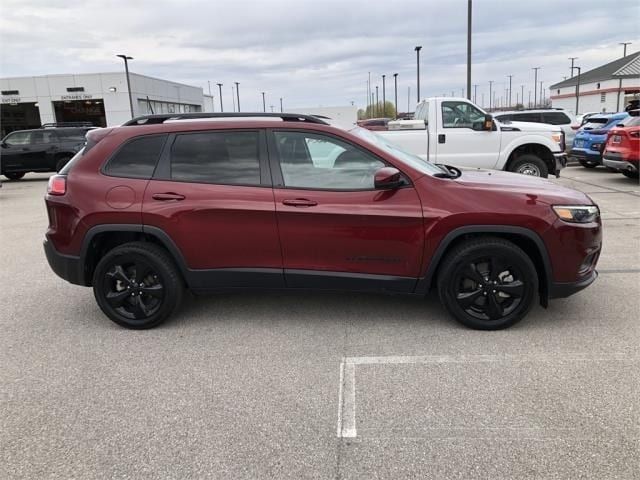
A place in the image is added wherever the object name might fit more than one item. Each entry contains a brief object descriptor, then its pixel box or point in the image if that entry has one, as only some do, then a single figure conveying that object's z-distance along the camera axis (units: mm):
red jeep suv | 3916
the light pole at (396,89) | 50781
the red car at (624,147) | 11383
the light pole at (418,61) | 31938
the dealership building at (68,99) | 43438
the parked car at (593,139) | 14484
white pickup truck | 10531
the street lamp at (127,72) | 35706
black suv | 16828
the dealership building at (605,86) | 64875
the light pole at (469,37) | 18438
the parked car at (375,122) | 29453
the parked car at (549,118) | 16078
